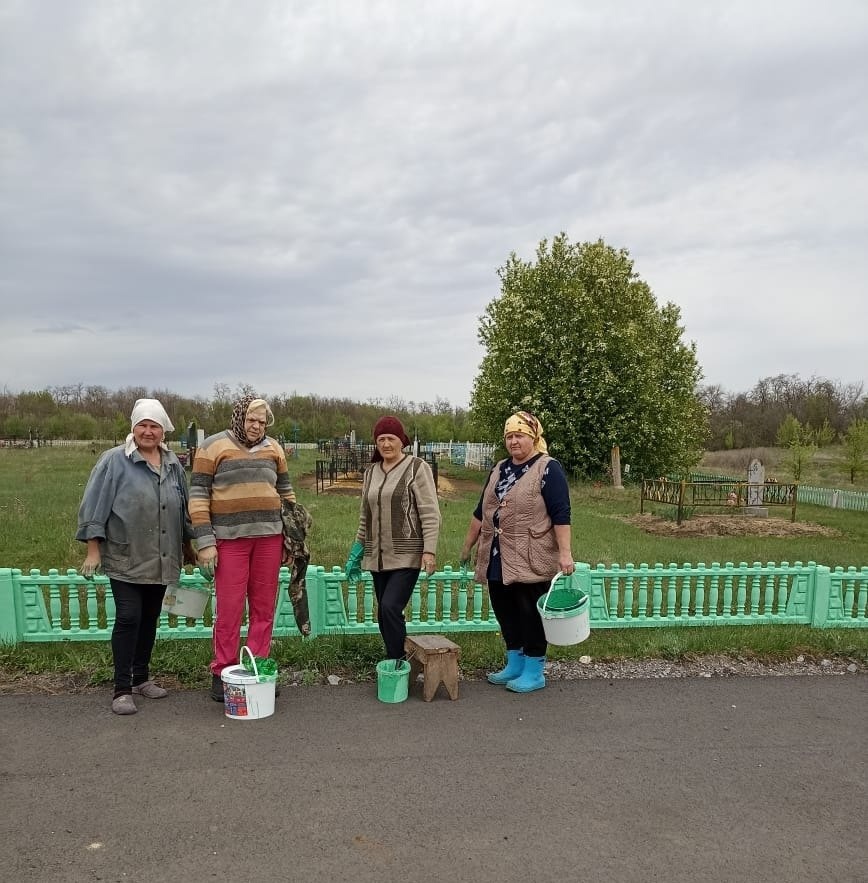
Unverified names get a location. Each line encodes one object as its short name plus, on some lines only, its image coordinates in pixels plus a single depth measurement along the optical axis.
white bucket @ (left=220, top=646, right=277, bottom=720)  3.91
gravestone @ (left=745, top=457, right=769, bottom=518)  16.80
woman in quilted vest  4.30
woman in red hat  4.33
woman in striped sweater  4.06
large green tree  25.72
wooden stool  4.29
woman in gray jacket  3.99
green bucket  4.23
